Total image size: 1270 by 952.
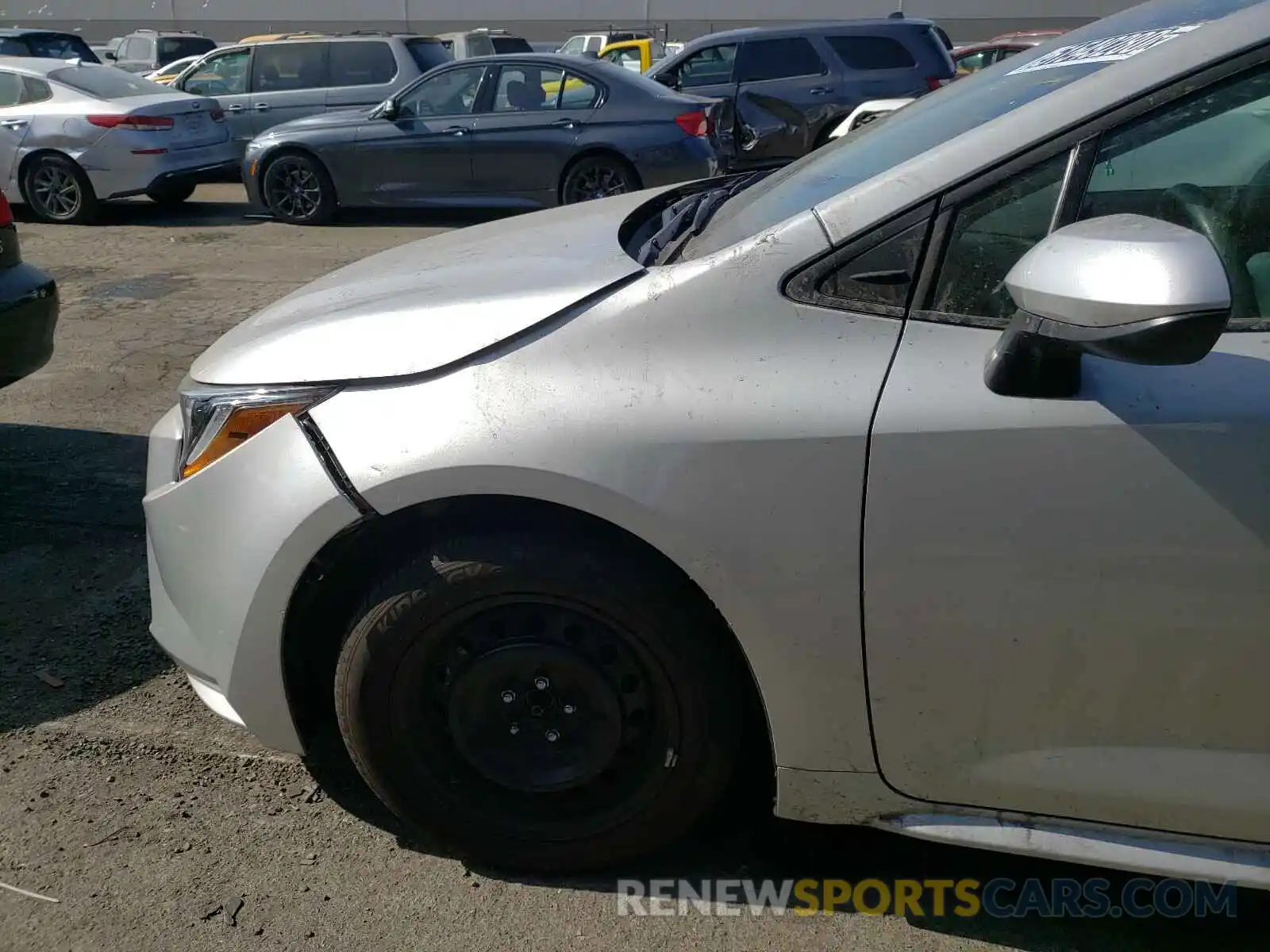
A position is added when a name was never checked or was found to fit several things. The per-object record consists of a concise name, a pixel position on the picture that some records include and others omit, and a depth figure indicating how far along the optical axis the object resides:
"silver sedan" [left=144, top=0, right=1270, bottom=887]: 1.83
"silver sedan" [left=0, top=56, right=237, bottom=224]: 10.36
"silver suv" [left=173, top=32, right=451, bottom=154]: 12.60
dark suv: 12.16
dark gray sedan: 9.94
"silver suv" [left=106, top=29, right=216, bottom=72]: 20.14
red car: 17.09
